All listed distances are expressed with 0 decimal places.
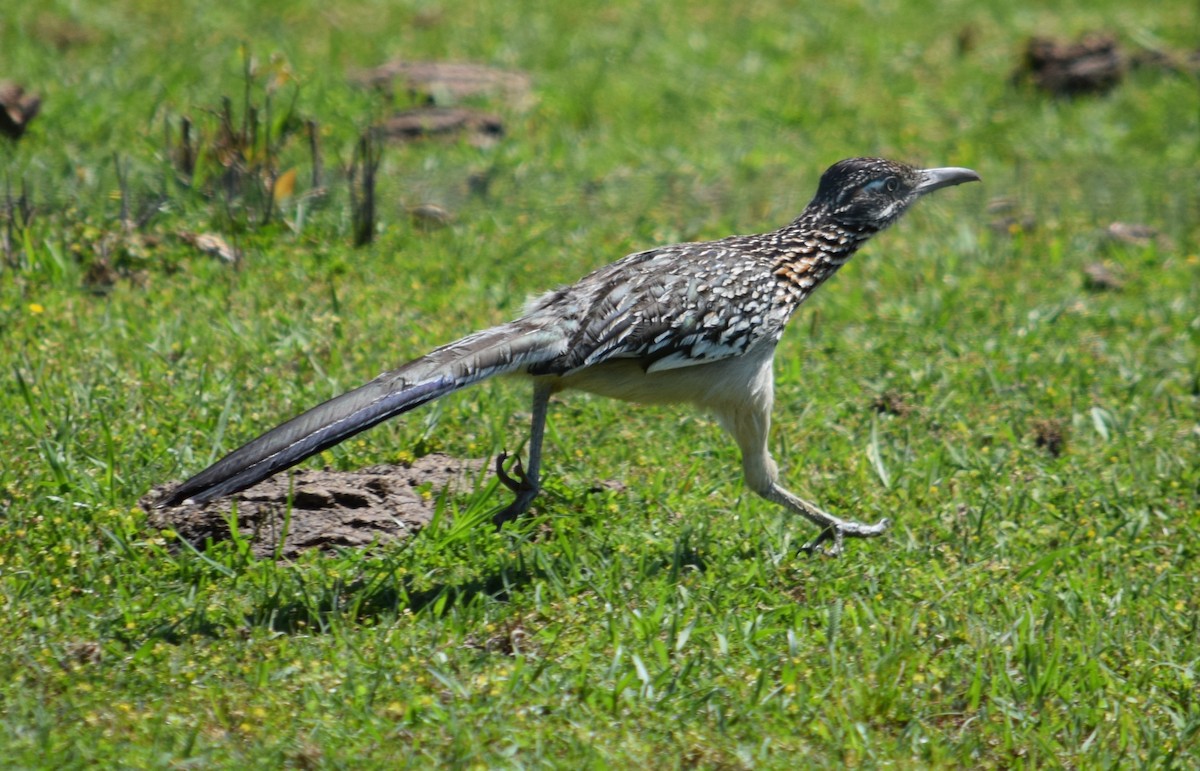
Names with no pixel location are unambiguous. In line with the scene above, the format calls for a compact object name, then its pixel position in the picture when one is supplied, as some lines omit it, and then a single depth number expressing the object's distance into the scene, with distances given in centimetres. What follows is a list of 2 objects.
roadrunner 1170
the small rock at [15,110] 1912
